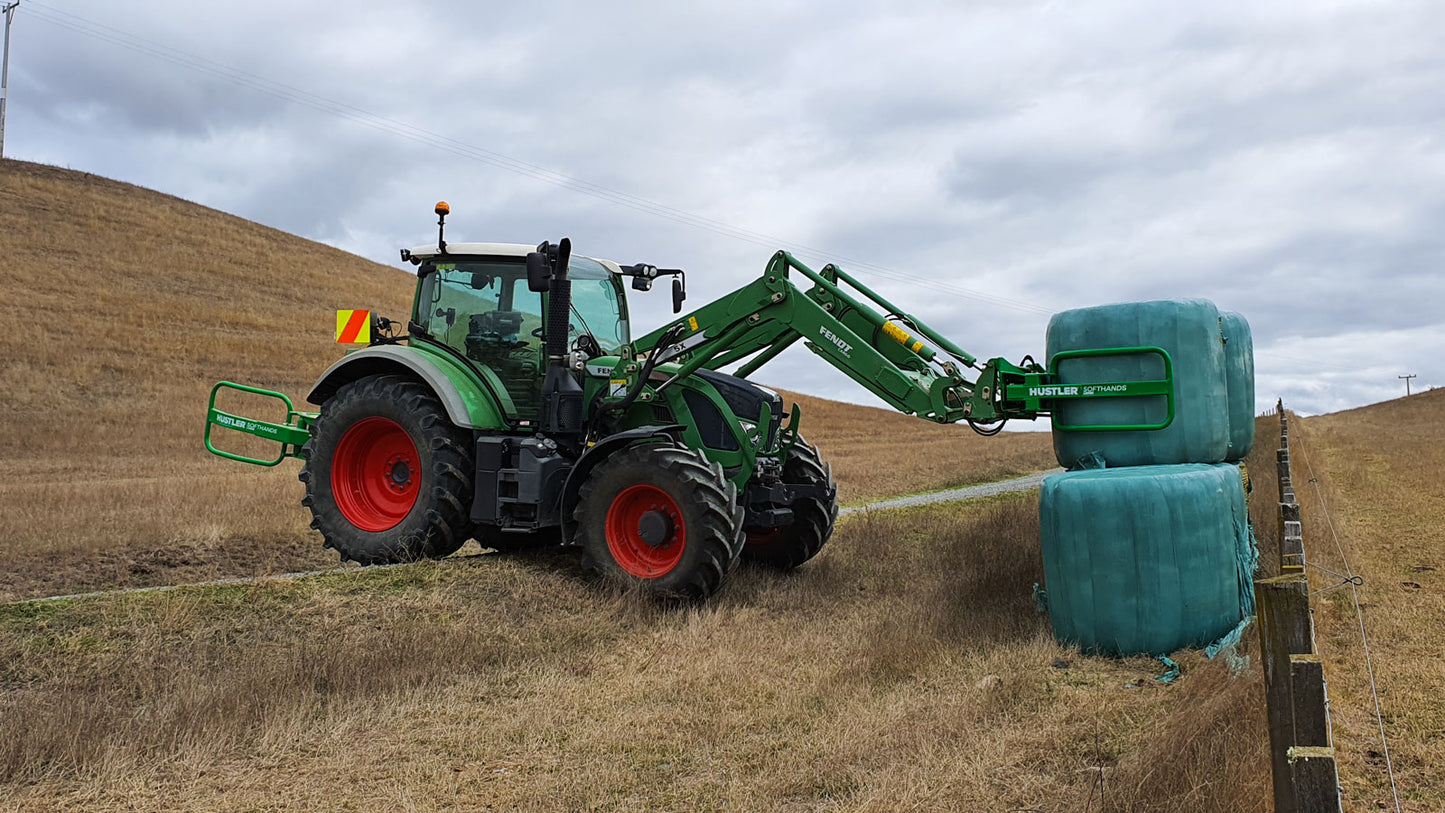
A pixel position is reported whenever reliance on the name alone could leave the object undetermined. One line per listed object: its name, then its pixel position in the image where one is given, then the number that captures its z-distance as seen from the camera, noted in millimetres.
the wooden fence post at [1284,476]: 7367
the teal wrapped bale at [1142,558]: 6406
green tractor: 8078
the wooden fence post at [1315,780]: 2852
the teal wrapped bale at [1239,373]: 9141
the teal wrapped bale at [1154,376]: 7066
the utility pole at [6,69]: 41812
